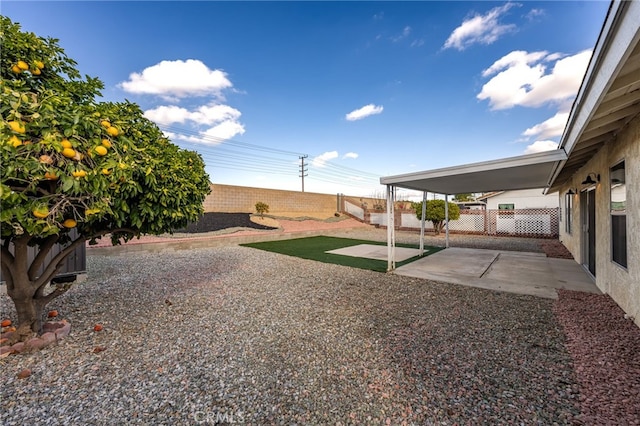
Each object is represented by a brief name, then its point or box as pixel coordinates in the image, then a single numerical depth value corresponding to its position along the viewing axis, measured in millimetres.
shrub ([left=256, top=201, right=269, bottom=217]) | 16641
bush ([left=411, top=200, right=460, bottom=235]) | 13662
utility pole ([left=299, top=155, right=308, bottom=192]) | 32287
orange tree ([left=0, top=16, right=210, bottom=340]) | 1834
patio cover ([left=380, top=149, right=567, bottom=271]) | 4551
